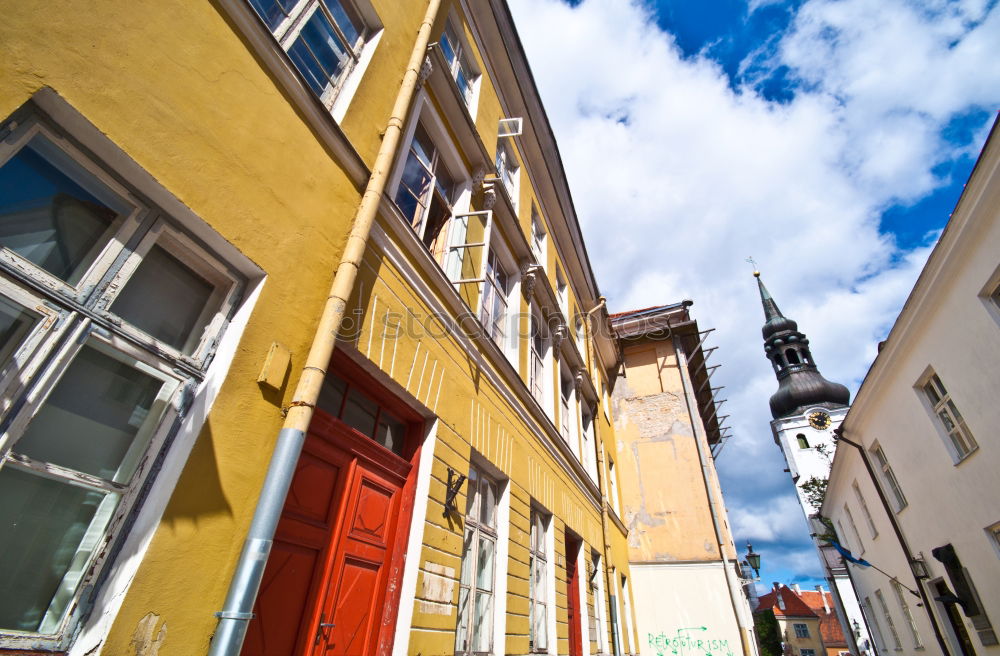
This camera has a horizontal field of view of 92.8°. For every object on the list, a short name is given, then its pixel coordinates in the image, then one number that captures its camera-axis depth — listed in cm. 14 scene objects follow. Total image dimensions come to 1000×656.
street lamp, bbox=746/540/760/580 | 1711
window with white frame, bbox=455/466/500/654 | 517
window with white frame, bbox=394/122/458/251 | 591
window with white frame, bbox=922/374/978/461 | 966
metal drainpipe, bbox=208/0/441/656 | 245
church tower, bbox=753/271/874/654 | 4447
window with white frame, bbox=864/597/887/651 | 1925
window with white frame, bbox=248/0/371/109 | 402
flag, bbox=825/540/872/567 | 1680
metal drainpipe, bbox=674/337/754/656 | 1351
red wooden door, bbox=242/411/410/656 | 328
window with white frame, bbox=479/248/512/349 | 751
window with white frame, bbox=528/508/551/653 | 679
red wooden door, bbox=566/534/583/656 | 840
